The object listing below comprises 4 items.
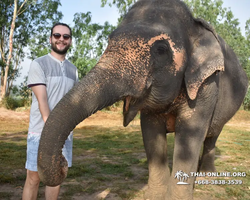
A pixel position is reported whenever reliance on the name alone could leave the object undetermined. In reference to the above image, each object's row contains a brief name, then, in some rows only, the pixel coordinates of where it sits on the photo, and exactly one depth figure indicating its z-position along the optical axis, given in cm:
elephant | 215
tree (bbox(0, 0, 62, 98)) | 2122
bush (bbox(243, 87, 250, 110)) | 2033
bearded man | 283
